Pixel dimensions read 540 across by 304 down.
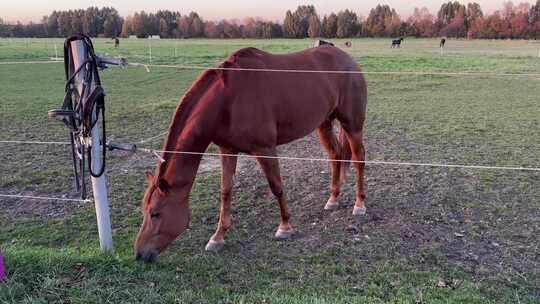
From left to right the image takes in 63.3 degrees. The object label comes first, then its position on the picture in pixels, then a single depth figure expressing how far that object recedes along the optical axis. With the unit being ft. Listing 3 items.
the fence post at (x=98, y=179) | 10.00
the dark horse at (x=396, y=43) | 153.69
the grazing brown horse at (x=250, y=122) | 10.61
